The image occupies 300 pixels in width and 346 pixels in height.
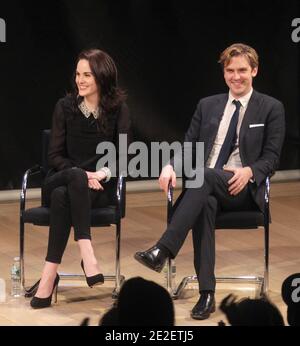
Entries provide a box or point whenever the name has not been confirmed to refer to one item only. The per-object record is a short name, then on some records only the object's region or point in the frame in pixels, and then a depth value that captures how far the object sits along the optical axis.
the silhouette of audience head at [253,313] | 5.42
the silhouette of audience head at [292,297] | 5.59
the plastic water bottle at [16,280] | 9.98
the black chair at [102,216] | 9.83
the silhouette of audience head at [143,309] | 5.56
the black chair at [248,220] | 9.71
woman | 9.65
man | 9.50
